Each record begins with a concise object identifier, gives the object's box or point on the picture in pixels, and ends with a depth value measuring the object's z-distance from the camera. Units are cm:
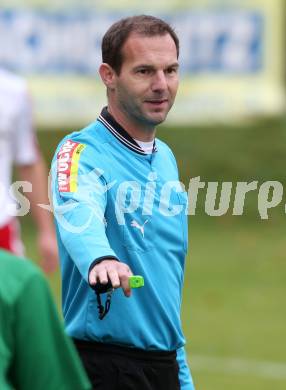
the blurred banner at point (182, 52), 3381
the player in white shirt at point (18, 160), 1673
